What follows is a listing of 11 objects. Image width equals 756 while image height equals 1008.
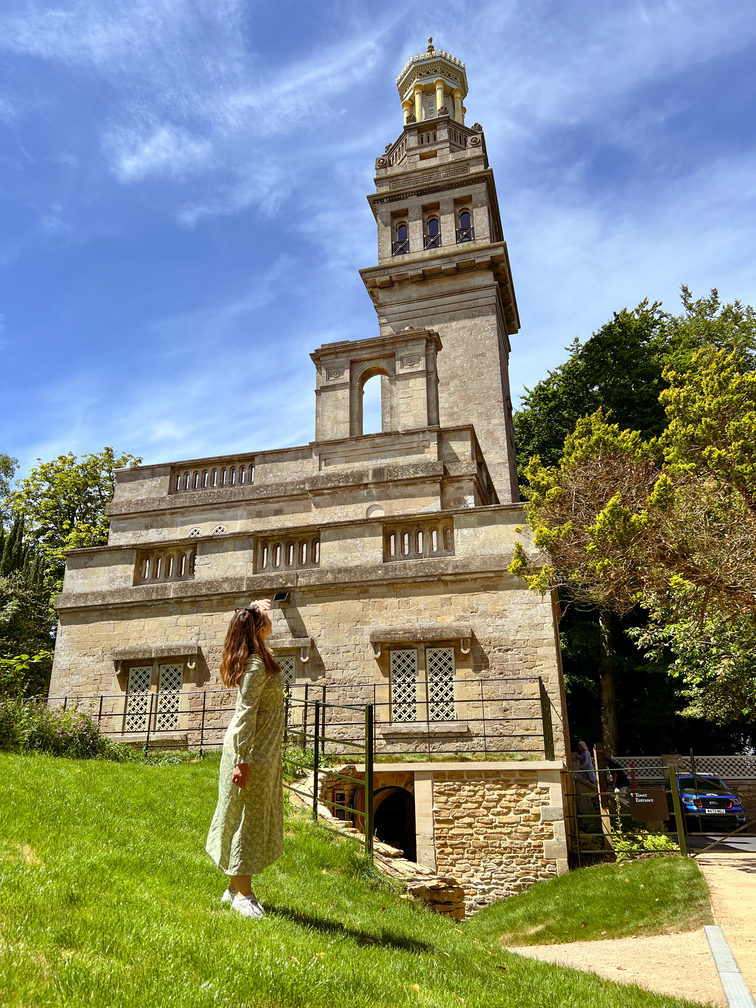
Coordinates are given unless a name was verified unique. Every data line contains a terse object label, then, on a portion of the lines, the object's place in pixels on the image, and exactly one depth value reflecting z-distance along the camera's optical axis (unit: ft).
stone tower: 83.41
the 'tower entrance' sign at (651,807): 42.75
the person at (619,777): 80.23
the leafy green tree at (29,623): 81.30
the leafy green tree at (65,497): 105.50
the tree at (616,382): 90.38
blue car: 67.21
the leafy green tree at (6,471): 140.87
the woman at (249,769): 17.89
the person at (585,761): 66.50
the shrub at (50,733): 36.20
